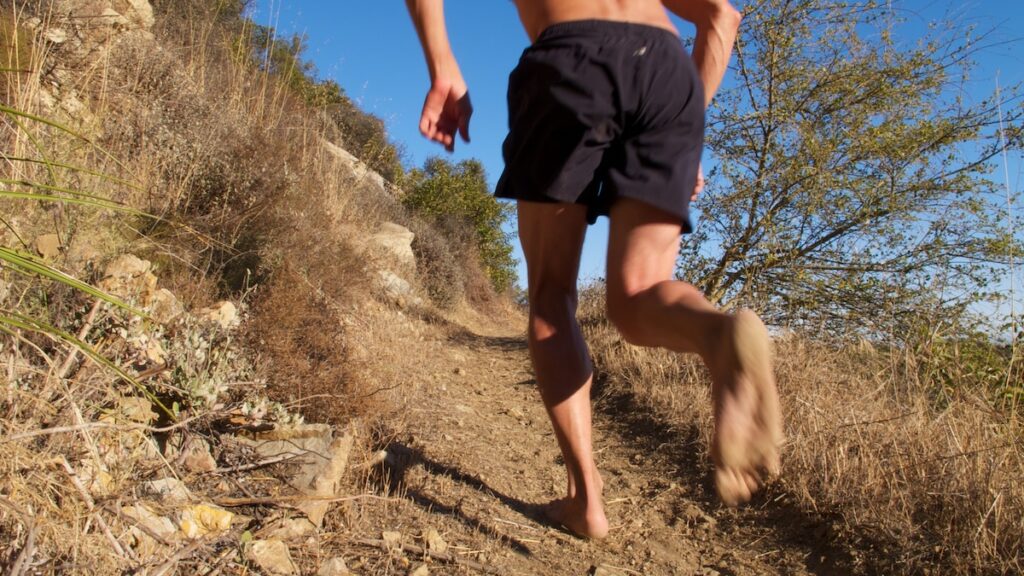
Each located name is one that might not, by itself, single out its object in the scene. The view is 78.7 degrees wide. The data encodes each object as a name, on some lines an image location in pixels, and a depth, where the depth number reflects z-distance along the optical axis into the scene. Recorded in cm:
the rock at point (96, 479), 116
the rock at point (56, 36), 338
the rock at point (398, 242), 601
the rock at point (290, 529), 144
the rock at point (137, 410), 147
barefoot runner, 132
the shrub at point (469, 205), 1148
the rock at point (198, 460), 156
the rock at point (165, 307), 201
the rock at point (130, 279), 193
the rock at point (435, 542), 162
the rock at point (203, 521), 133
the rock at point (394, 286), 521
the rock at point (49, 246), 199
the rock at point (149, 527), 117
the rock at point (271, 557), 131
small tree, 462
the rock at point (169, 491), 134
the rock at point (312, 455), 170
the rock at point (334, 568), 140
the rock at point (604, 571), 165
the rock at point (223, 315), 222
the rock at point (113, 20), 382
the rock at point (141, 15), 461
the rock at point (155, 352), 174
